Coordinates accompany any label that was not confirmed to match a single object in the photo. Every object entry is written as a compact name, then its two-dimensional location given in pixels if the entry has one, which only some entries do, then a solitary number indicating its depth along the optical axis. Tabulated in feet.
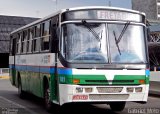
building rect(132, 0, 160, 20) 379.55
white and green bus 36.63
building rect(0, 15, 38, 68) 206.59
